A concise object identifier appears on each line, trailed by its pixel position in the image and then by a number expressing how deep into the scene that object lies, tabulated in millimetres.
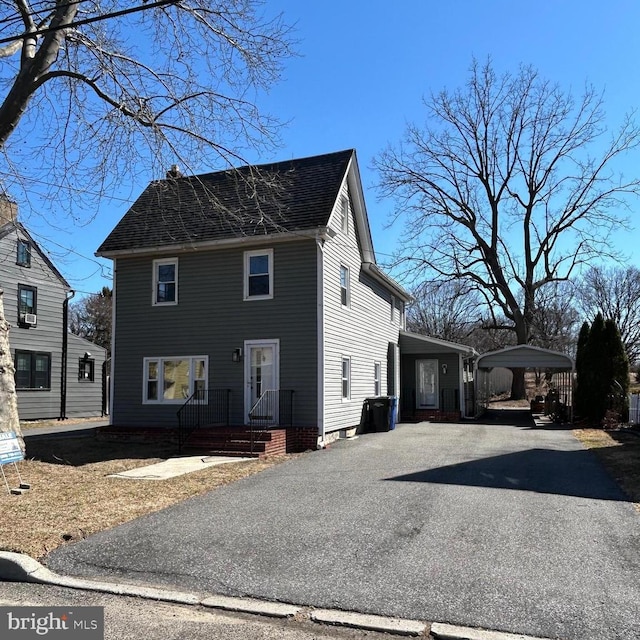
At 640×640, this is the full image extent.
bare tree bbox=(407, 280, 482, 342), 47844
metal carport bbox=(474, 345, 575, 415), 22902
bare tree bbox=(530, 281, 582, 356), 46906
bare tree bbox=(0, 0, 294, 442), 9945
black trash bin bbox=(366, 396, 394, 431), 18875
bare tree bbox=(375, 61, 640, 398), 35312
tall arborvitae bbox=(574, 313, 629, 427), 21367
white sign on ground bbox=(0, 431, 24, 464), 8650
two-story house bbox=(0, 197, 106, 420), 24000
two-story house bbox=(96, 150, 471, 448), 15445
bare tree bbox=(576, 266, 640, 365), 53281
